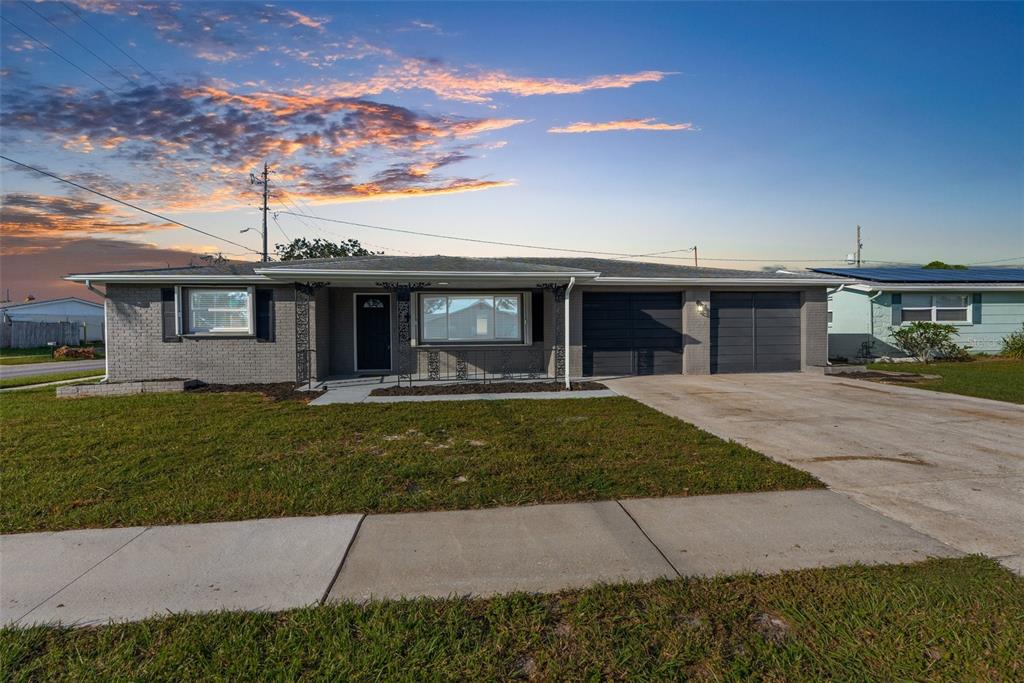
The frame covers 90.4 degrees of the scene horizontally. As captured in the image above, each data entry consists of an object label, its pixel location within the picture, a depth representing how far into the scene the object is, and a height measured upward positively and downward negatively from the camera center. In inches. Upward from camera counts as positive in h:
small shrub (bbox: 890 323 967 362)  663.8 -13.5
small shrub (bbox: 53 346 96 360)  952.3 -32.9
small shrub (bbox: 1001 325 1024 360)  690.2 -23.4
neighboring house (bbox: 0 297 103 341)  1437.0 +68.5
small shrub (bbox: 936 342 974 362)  681.6 -34.1
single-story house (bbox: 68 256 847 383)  490.9 +13.6
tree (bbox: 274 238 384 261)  1540.4 +259.4
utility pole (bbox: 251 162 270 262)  1159.0 +350.8
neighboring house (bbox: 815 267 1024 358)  711.7 +29.6
